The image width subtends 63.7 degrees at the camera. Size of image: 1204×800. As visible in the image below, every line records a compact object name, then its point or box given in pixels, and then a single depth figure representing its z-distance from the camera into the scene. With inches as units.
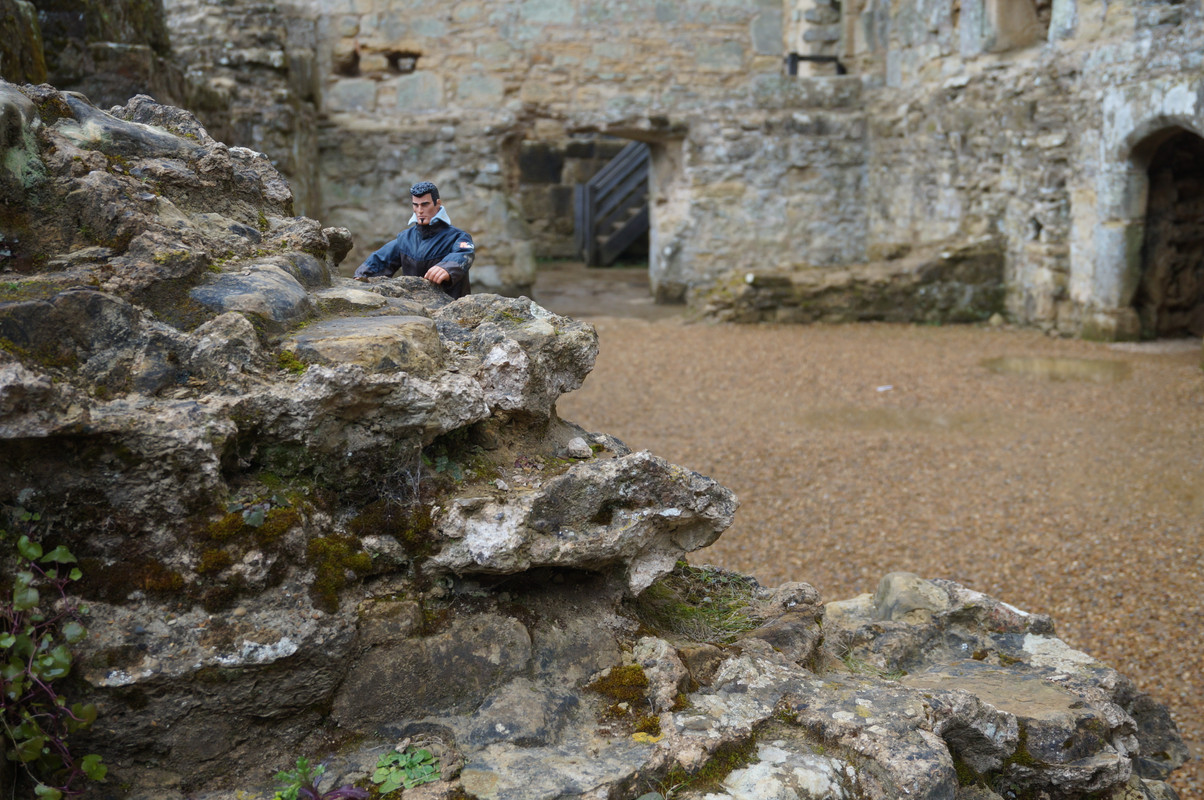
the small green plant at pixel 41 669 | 61.7
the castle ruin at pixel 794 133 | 343.9
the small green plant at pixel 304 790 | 65.5
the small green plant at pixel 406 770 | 67.2
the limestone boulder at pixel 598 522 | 76.7
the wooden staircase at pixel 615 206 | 625.3
